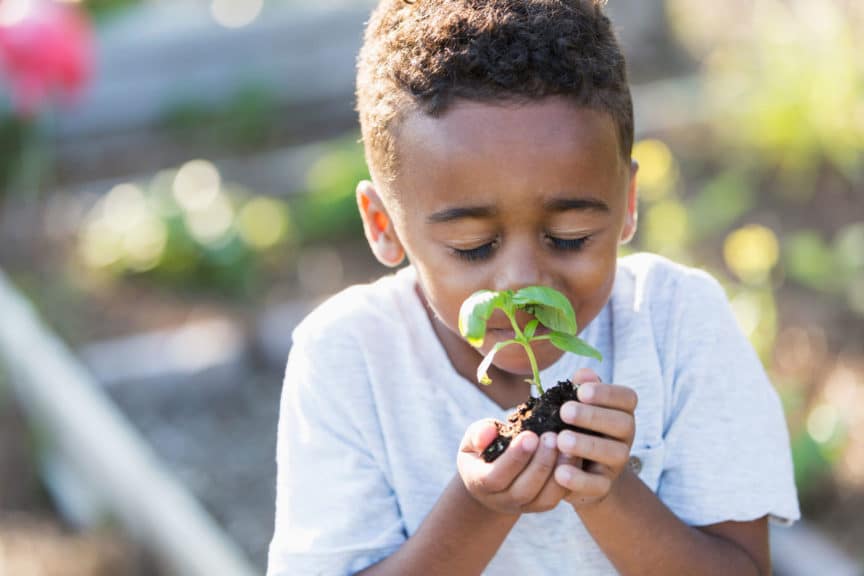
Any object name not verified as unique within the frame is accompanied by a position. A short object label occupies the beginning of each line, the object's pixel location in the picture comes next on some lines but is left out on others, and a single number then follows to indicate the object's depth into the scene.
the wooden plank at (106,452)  3.33
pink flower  4.68
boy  1.57
